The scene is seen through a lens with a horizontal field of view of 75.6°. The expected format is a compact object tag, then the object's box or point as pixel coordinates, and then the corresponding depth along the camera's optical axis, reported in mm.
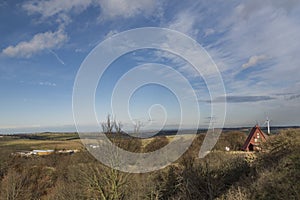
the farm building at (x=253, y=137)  26534
